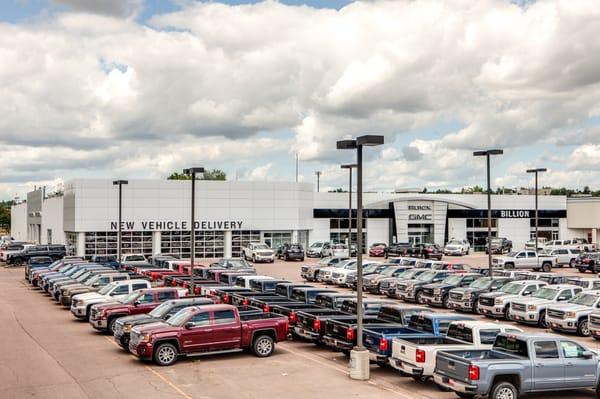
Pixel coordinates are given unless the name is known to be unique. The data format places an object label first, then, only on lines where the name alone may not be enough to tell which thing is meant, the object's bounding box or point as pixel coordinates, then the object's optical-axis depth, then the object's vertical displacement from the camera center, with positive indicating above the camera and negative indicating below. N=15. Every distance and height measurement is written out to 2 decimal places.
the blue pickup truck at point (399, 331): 18.66 -2.64
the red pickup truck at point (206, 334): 19.41 -2.78
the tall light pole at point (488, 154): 36.60 +4.13
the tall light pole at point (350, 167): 48.85 +4.58
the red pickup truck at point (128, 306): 24.61 -2.52
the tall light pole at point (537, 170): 49.29 +4.41
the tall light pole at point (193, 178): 31.14 +2.54
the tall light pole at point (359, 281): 18.06 -1.25
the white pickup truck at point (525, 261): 53.34 -1.93
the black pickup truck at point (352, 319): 20.09 -2.58
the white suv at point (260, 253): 61.69 -1.64
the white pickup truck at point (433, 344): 16.91 -2.70
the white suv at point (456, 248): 71.25 -1.31
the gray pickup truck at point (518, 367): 15.26 -2.90
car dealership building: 64.88 +1.76
